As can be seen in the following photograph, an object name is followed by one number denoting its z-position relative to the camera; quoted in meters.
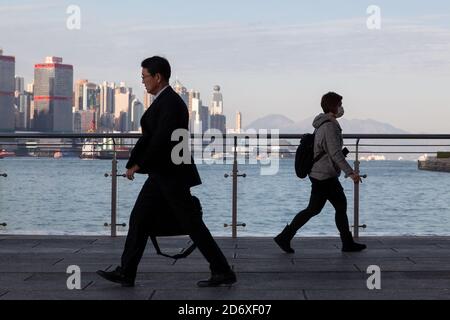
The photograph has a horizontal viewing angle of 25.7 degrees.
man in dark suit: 7.11
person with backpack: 9.72
